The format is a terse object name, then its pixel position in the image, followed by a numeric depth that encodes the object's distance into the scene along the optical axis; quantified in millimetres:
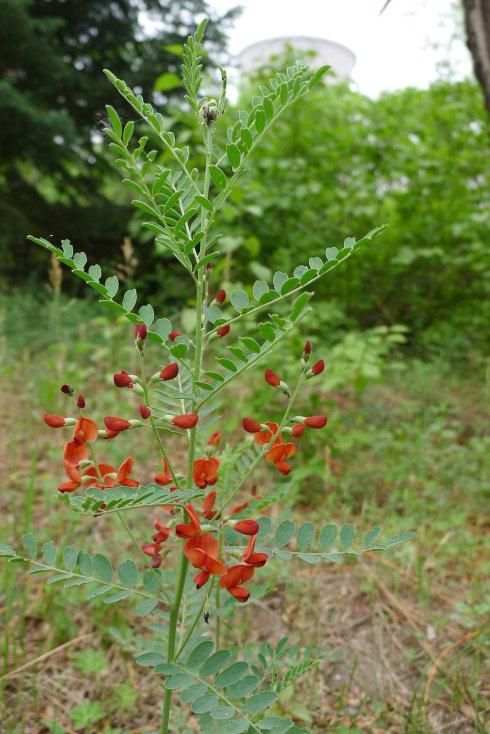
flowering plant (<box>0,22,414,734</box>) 361
